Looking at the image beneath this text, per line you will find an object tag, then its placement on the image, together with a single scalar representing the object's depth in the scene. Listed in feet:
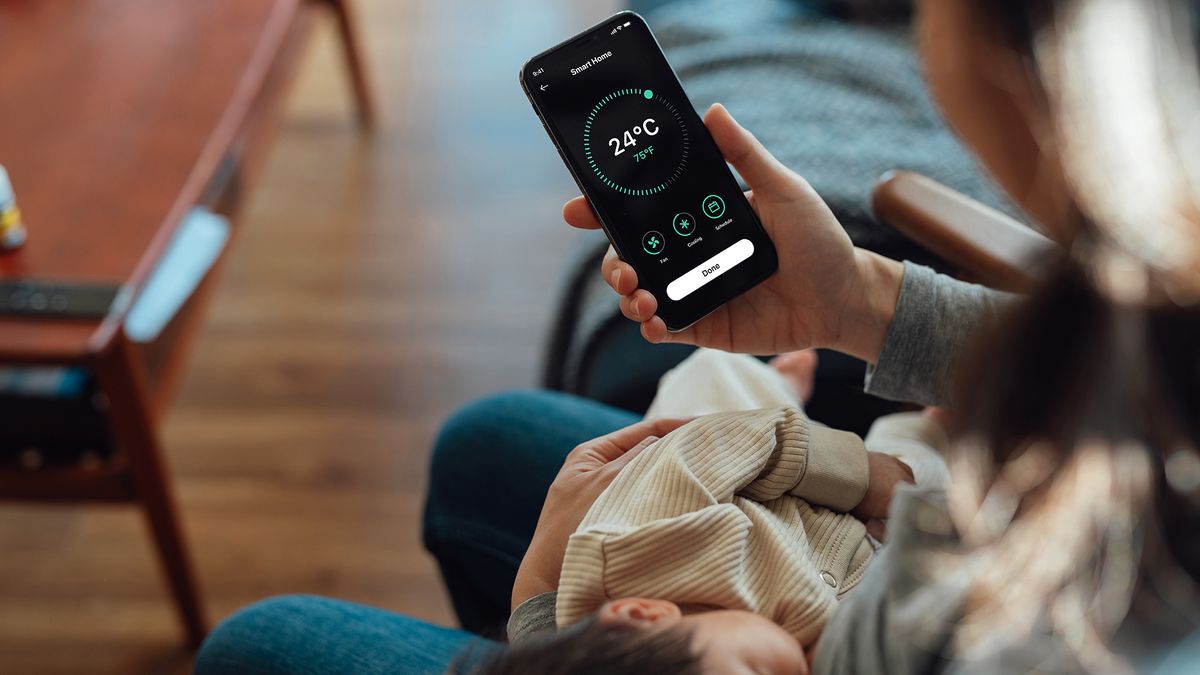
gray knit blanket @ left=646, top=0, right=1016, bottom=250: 3.50
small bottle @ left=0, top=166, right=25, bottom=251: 3.60
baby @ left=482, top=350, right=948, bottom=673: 2.02
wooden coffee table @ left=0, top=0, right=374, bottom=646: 3.61
